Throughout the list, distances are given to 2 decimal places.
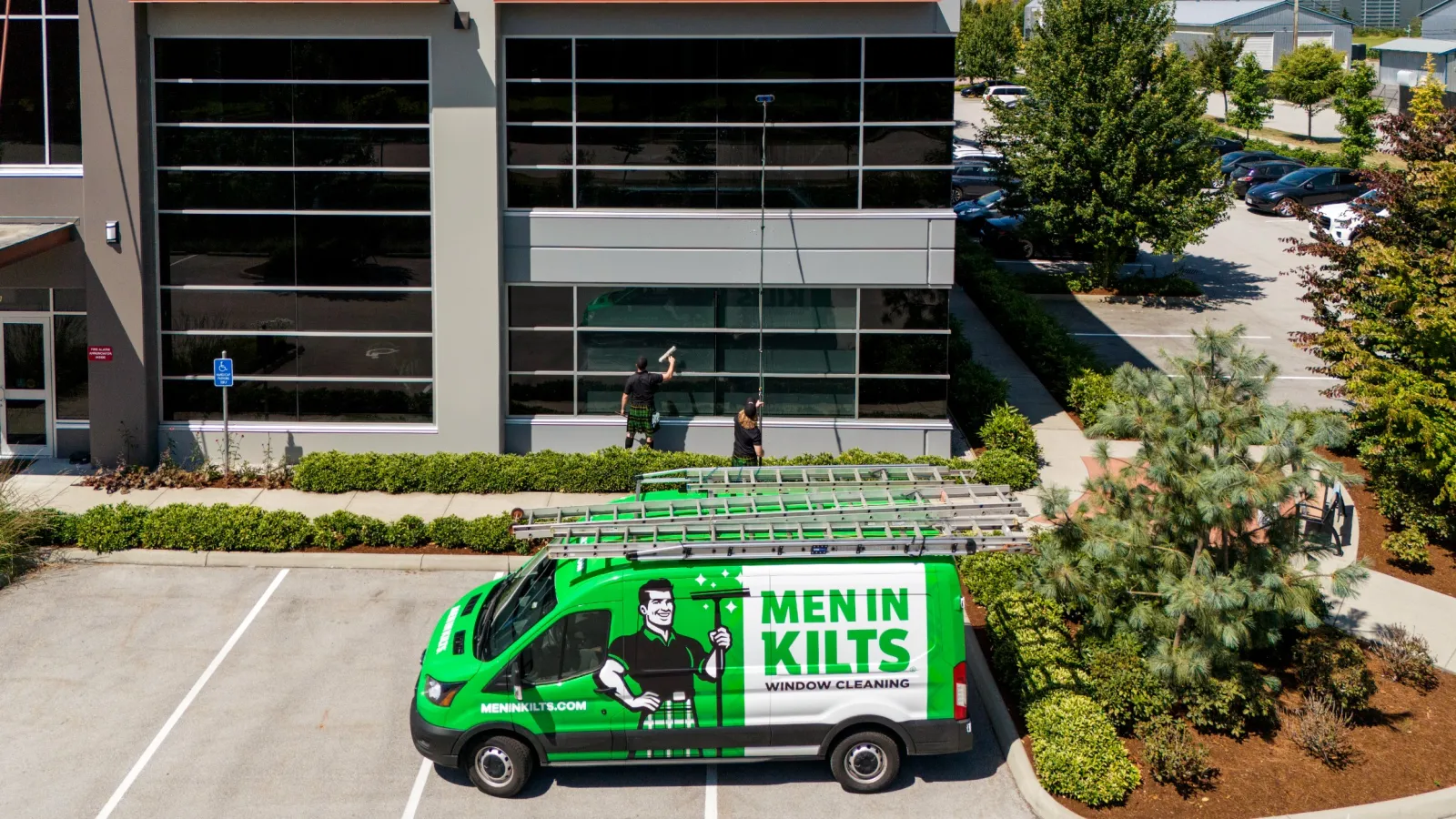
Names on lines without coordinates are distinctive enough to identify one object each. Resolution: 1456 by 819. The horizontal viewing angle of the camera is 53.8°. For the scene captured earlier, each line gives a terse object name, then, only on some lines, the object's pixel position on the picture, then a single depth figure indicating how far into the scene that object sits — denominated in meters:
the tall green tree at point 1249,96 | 55.19
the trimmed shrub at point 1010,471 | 18.84
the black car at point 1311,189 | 39.66
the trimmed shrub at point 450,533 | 16.69
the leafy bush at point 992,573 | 14.68
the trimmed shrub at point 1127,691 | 12.41
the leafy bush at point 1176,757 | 11.63
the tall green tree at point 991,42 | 71.12
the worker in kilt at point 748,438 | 17.70
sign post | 19.09
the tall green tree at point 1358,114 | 44.94
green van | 11.20
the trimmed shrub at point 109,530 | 16.52
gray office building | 19.23
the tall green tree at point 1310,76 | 57.19
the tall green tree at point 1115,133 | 28.52
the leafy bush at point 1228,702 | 12.38
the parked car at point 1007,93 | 59.34
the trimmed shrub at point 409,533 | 16.73
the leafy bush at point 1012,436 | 19.61
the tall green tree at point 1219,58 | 53.41
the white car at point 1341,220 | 31.75
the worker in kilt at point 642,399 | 19.09
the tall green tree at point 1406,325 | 15.83
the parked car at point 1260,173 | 42.00
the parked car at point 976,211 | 35.84
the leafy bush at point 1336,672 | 12.77
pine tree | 11.89
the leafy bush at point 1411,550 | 16.50
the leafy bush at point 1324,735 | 12.12
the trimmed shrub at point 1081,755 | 11.35
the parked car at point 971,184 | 40.00
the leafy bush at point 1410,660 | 13.59
